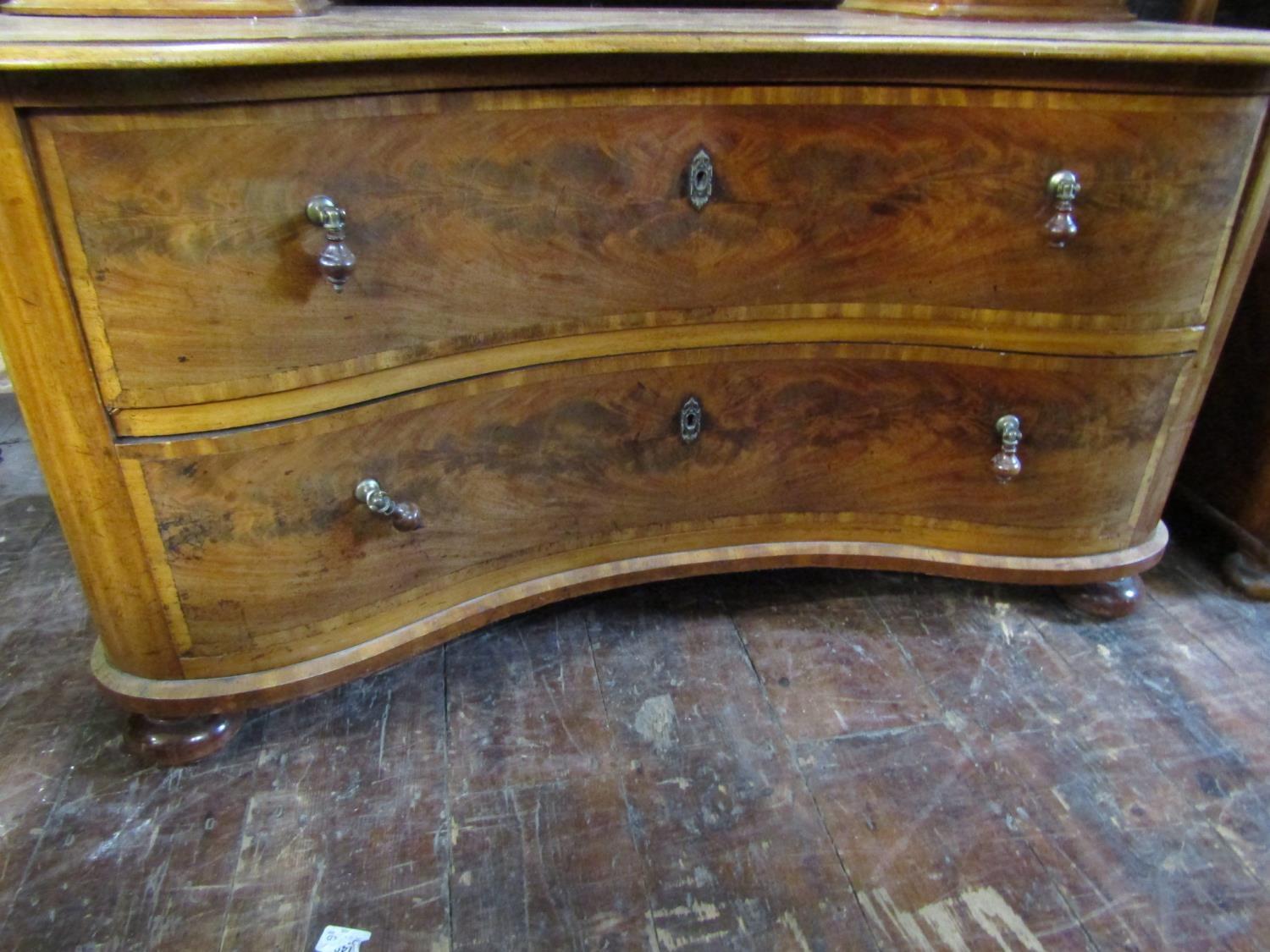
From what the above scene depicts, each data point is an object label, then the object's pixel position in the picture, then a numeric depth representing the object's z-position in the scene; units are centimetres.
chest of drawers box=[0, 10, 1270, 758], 68
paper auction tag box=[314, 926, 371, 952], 76
